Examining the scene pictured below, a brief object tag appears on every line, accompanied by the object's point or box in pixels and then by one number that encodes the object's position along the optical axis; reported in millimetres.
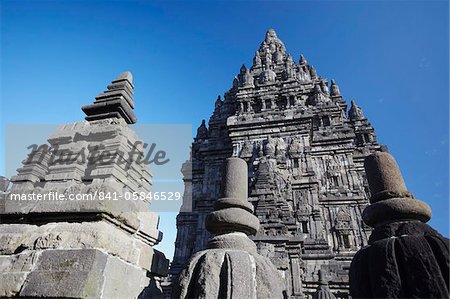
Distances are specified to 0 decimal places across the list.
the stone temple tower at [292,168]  11023
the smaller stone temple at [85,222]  2309
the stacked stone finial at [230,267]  2307
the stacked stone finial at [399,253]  1951
